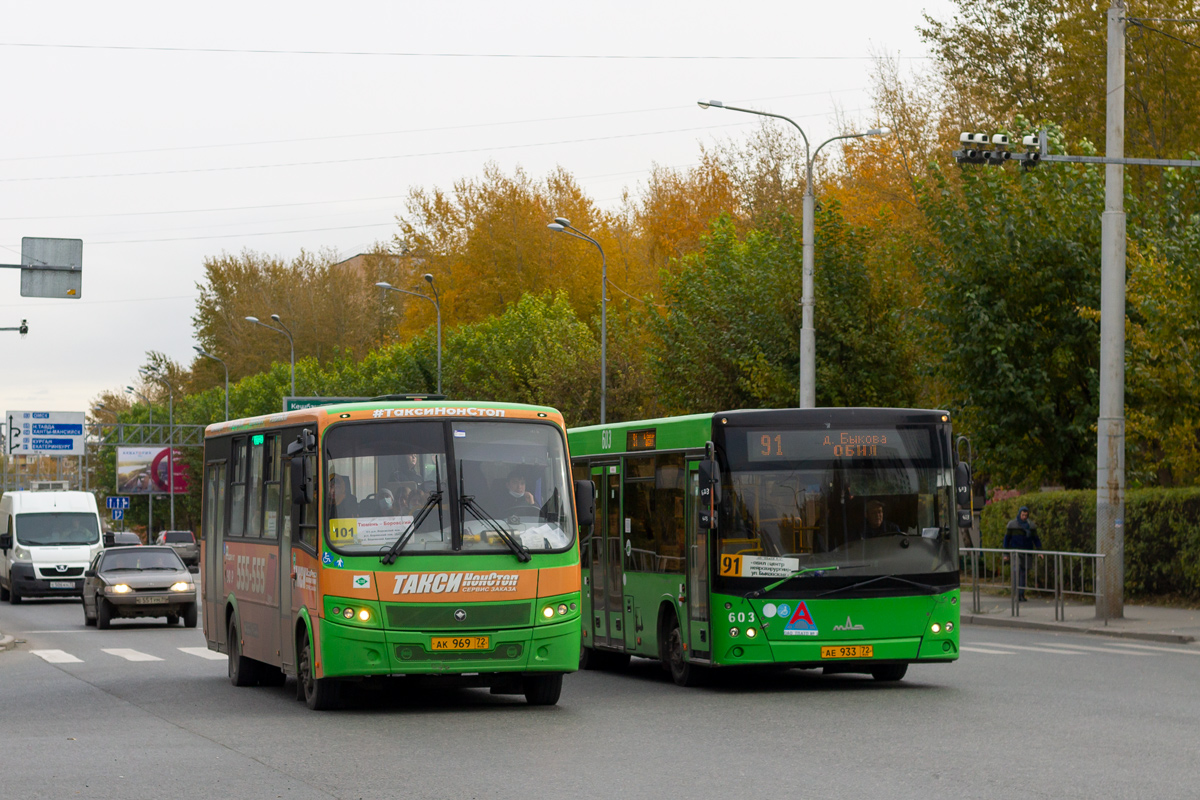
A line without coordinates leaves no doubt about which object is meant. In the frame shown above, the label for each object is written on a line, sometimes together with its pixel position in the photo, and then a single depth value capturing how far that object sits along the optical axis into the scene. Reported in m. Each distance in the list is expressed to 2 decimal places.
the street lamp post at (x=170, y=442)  93.94
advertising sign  97.81
